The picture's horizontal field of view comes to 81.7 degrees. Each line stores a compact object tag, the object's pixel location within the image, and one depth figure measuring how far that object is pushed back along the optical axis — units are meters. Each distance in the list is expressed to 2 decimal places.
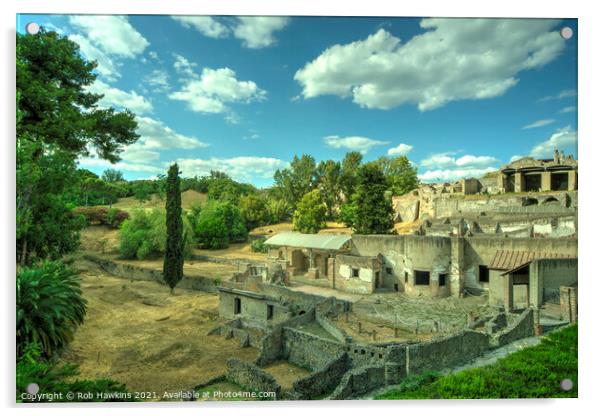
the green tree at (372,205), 25.48
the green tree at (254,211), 44.72
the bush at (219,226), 39.53
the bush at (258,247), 38.48
